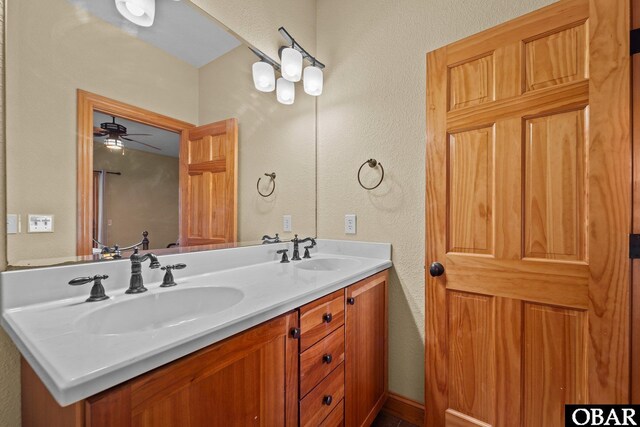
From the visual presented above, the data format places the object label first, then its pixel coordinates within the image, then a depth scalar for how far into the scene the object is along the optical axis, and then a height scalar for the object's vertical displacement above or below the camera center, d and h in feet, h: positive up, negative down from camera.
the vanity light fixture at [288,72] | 5.04 +2.77
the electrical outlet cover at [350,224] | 5.59 -0.22
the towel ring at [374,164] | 5.23 +0.96
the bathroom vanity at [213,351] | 1.58 -1.07
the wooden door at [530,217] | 3.20 -0.06
